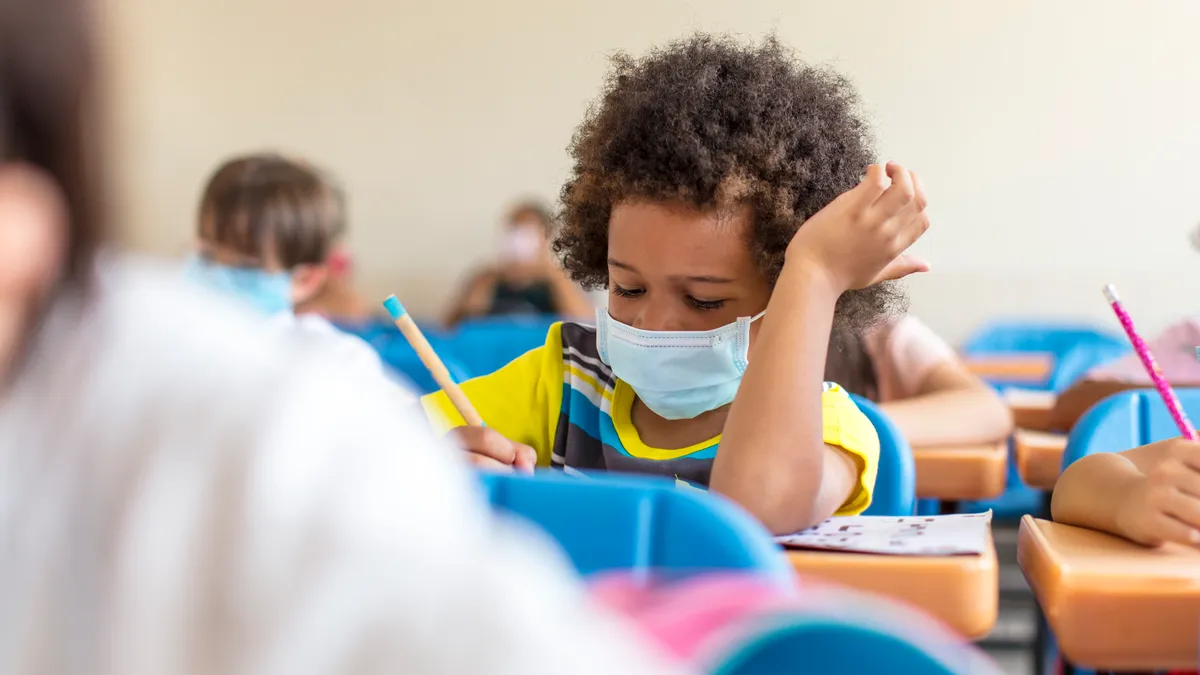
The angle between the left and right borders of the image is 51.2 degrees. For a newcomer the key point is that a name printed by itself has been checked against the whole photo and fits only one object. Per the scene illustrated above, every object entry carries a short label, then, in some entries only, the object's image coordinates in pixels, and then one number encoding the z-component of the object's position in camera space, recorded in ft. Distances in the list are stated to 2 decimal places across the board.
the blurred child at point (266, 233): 7.11
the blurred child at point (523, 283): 17.06
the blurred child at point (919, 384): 5.81
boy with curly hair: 3.66
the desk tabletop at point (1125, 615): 2.73
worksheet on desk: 2.95
